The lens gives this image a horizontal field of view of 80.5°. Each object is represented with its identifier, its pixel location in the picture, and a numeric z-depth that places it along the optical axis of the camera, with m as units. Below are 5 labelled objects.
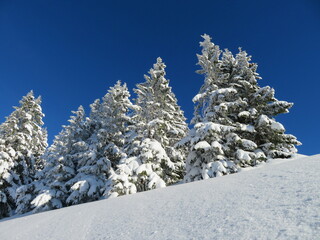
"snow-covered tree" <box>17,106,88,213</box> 15.84
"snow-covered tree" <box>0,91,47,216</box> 18.70
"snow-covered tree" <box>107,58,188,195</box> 13.27
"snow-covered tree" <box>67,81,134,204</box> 15.14
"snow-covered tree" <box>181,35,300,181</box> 12.13
